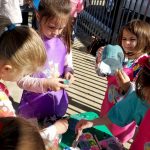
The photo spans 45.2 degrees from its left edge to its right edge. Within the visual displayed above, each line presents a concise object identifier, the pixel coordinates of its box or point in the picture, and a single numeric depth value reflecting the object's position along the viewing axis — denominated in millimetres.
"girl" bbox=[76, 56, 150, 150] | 1018
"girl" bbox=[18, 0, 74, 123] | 1297
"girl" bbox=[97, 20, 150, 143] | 1427
